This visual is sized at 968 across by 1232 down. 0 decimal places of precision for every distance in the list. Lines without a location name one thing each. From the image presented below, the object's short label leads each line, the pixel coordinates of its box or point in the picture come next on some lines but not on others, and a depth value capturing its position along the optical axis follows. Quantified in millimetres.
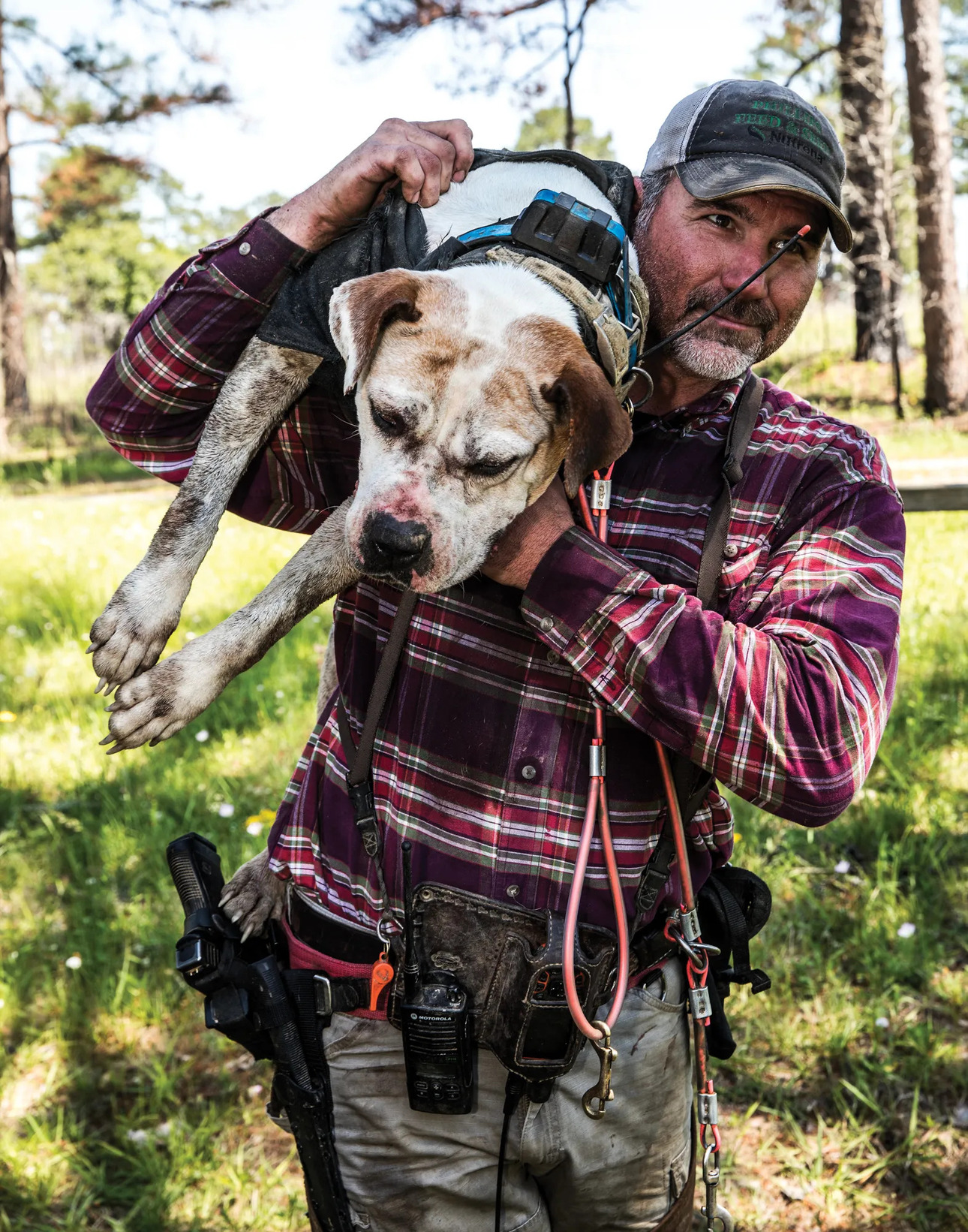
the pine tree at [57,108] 15234
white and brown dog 1917
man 1771
